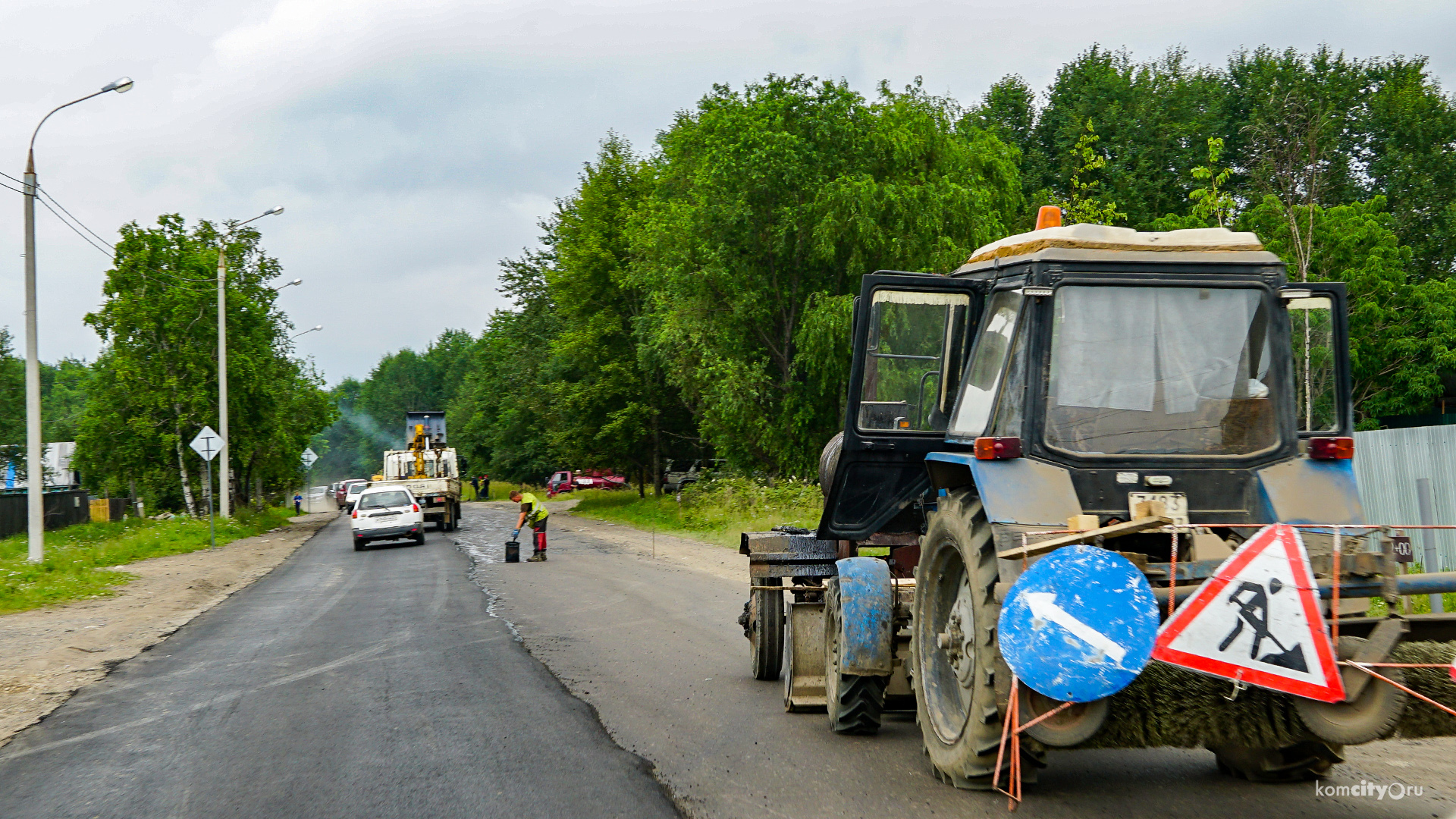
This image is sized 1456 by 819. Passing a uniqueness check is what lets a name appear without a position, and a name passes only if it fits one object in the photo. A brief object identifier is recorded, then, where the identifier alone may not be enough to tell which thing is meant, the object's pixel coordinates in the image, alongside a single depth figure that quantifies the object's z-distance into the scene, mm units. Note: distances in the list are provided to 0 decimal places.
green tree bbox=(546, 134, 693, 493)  46469
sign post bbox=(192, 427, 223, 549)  28562
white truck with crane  37344
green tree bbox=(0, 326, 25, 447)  75625
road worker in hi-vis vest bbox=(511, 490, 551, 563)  23953
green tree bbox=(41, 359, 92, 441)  98000
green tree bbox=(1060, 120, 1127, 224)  21000
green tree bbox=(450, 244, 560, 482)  53312
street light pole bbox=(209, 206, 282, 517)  34812
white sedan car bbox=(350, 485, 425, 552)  29188
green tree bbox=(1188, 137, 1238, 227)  20750
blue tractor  4578
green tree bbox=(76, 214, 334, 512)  37750
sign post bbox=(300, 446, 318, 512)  51769
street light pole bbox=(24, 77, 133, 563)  20719
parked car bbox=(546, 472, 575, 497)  68988
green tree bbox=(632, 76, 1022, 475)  30906
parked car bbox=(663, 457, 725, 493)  47344
